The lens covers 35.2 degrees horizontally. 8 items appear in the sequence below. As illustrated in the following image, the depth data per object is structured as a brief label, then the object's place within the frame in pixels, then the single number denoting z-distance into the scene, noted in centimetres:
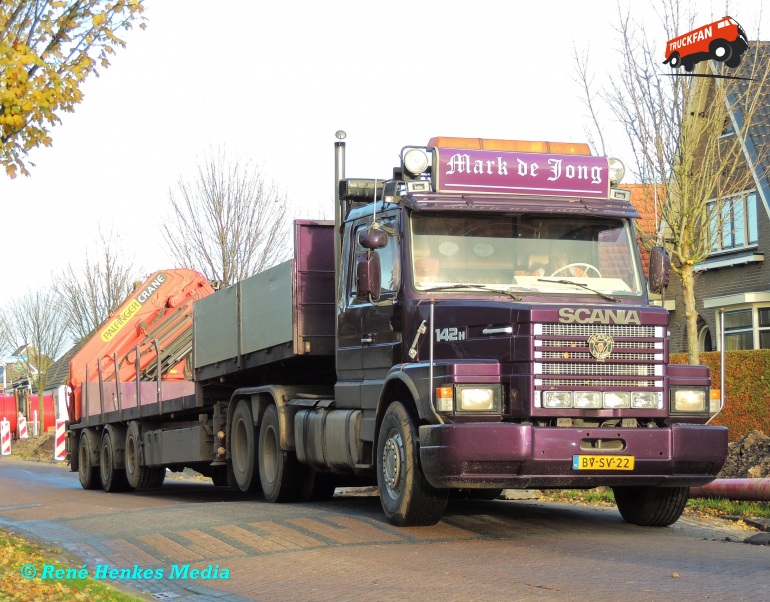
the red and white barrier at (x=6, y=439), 4128
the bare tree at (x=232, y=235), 3344
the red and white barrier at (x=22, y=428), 5297
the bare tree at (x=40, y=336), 6267
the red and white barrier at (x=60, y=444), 3275
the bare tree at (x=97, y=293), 4144
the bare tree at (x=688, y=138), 2066
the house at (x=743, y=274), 2420
